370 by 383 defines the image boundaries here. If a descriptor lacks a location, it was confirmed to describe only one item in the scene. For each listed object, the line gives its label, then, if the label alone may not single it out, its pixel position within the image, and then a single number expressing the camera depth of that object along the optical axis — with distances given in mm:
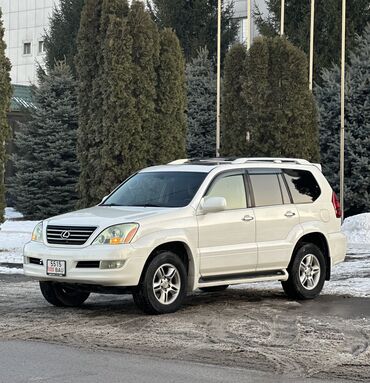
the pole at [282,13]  28000
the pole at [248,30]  28342
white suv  11023
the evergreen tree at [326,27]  32219
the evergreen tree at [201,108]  32938
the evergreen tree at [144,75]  22266
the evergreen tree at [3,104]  20953
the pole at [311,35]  28344
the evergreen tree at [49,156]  32656
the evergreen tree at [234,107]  24250
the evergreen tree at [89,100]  22562
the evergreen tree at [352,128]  28656
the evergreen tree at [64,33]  42156
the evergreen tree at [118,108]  22062
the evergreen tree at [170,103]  22406
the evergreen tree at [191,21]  36781
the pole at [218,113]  26750
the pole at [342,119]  26250
